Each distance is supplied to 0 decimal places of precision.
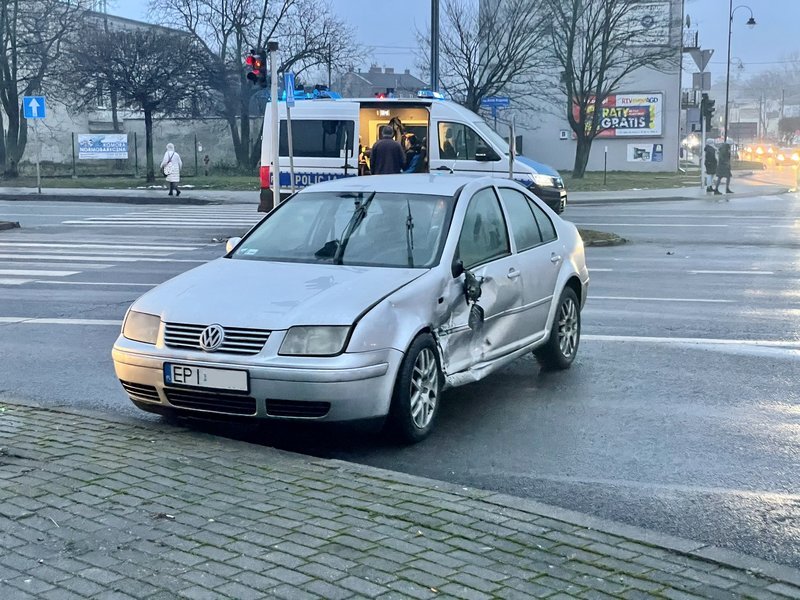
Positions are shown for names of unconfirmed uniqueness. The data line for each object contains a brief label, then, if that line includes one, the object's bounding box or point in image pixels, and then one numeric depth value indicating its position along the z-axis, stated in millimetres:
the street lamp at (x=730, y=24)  57806
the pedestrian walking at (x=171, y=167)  32094
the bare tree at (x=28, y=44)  43375
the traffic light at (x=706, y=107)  35250
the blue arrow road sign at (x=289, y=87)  16953
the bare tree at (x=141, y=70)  40906
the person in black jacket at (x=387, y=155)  16781
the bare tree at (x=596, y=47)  47281
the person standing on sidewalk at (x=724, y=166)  33656
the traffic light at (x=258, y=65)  17797
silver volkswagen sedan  5812
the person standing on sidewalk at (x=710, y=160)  33688
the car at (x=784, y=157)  73000
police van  19672
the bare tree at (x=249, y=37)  48812
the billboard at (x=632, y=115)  54938
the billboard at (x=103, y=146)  47844
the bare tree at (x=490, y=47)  47312
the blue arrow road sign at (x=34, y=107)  30812
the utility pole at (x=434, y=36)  25734
